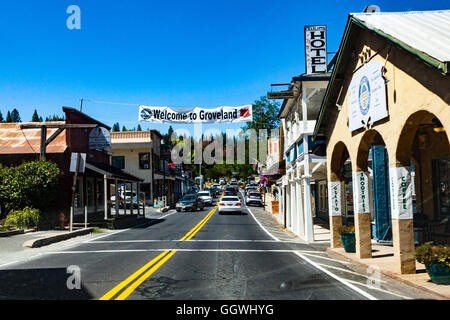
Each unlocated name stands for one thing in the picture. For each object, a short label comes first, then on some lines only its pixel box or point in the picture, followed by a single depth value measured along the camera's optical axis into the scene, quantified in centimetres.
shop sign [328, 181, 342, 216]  1419
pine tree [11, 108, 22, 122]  16562
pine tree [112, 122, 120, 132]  16400
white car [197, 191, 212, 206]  4725
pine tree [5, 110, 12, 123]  16073
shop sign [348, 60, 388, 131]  995
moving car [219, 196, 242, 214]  3338
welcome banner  2180
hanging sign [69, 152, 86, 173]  1884
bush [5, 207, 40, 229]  1928
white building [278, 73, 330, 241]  1802
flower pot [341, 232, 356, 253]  1276
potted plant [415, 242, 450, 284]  764
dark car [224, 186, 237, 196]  5154
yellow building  819
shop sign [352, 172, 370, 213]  1191
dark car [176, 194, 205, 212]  3900
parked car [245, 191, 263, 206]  4661
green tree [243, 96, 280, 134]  6481
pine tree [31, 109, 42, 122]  13525
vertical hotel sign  2089
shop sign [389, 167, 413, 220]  925
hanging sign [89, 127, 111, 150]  2741
